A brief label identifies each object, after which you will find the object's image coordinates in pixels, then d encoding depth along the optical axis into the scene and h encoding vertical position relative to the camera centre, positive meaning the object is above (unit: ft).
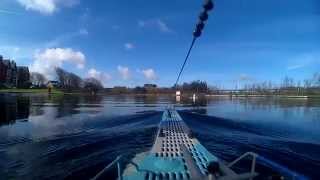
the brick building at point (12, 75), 188.54 +21.44
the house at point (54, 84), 241.14 +9.18
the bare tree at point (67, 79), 250.16 +18.76
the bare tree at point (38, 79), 260.22 +18.33
